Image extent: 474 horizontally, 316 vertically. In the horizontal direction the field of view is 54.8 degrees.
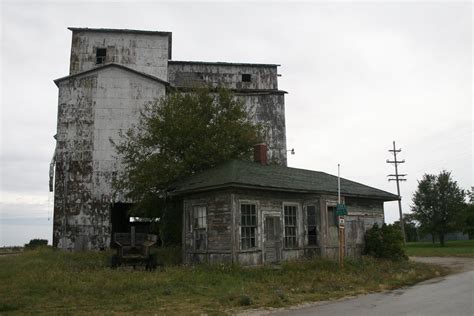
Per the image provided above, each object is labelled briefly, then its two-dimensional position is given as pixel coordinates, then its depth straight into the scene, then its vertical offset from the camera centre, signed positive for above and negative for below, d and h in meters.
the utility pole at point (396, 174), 46.09 +5.72
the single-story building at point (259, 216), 17.22 +0.72
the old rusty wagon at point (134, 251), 18.42 -0.63
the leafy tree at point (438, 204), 50.56 +3.00
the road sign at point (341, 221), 17.20 +0.40
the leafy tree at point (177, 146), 22.38 +4.52
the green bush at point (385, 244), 21.97 -0.59
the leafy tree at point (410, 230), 82.44 +0.20
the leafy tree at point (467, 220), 49.63 +1.14
